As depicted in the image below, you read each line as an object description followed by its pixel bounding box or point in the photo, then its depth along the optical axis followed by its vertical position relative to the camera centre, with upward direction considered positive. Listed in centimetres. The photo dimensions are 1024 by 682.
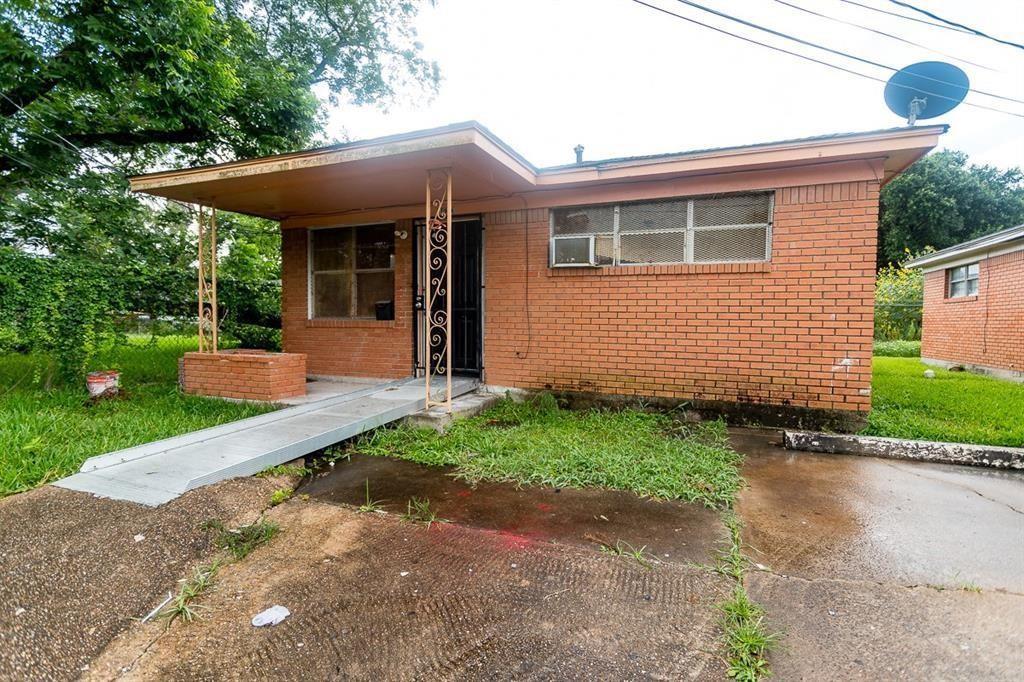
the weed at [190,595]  214 -132
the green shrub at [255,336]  970 -35
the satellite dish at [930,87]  531 +272
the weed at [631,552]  256 -128
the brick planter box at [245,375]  568 -69
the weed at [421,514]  307 -128
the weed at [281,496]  337 -128
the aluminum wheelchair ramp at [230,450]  315 -105
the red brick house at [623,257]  496 +82
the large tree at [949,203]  2617 +686
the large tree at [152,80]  662 +374
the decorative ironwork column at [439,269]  496 +71
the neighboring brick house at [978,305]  923 +48
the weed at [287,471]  371 -122
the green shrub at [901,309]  1817 +66
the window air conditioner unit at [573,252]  606 +91
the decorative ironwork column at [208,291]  604 +36
